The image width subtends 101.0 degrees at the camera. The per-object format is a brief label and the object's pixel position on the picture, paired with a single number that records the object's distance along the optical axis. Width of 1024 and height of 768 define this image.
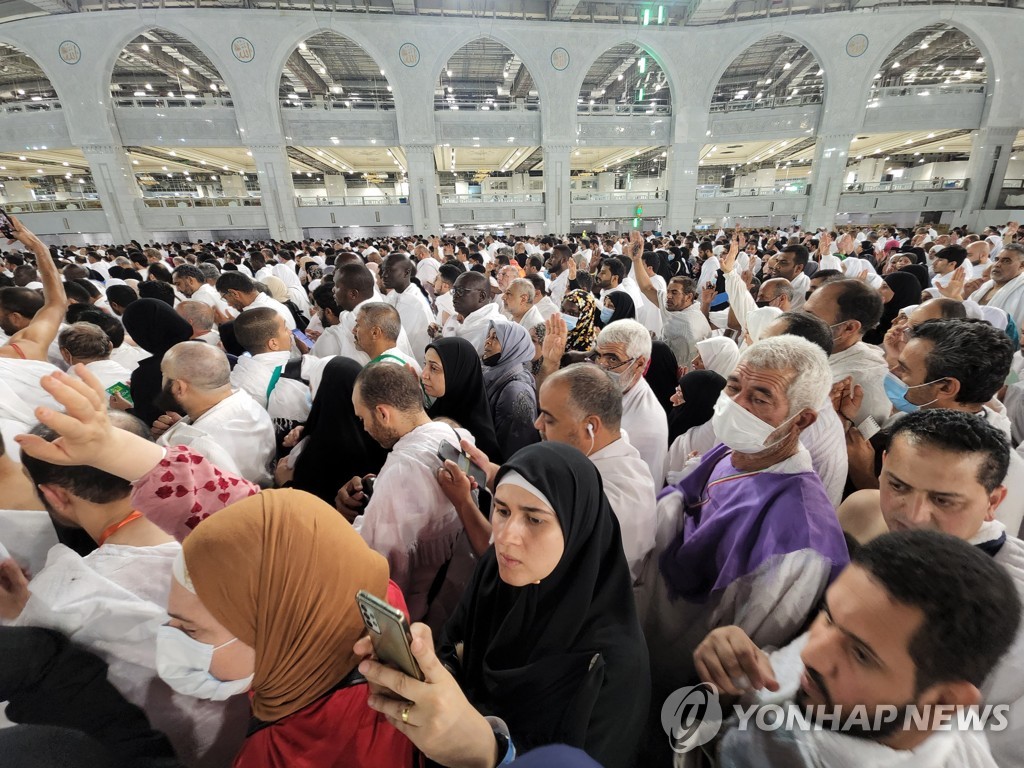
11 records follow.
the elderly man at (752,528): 1.27
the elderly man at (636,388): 2.30
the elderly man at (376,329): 2.86
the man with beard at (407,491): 1.72
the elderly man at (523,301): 4.21
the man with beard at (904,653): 0.74
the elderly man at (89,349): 2.72
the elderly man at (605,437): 1.66
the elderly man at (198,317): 3.48
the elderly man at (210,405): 2.09
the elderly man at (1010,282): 4.05
